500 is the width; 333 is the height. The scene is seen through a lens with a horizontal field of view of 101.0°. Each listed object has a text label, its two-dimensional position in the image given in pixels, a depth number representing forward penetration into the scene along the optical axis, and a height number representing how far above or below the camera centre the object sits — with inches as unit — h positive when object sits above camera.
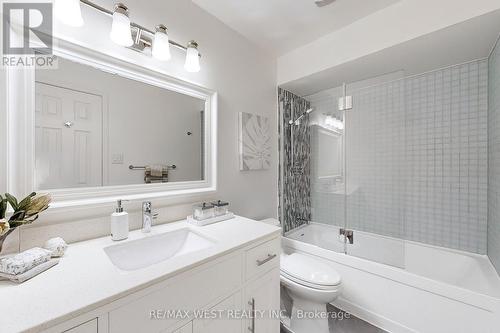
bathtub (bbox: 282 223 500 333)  50.8 -34.8
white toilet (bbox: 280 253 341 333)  52.6 -32.7
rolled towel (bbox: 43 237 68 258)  31.3 -12.6
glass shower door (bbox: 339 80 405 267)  82.2 +1.3
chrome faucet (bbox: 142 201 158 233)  43.8 -11.1
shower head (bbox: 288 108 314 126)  90.7 +20.7
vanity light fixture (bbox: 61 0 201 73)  35.6 +27.5
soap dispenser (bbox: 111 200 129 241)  38.7 -11.5
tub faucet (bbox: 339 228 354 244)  79.2 -27.0
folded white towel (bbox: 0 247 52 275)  24.9 -12.2
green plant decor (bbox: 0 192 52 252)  26.7 -6.4
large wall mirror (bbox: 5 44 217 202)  35.1 +7.4
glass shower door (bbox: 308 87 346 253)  84.8 -1.7
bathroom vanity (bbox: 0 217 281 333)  21.3 -15.8
